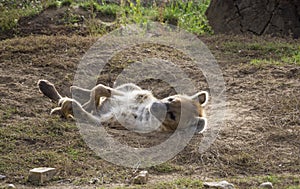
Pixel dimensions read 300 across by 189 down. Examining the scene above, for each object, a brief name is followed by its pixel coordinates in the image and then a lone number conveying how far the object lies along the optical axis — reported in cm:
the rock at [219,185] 1065
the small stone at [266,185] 1084
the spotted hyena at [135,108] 1456
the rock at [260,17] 2217
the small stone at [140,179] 1121
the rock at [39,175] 1123
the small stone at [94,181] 1136
